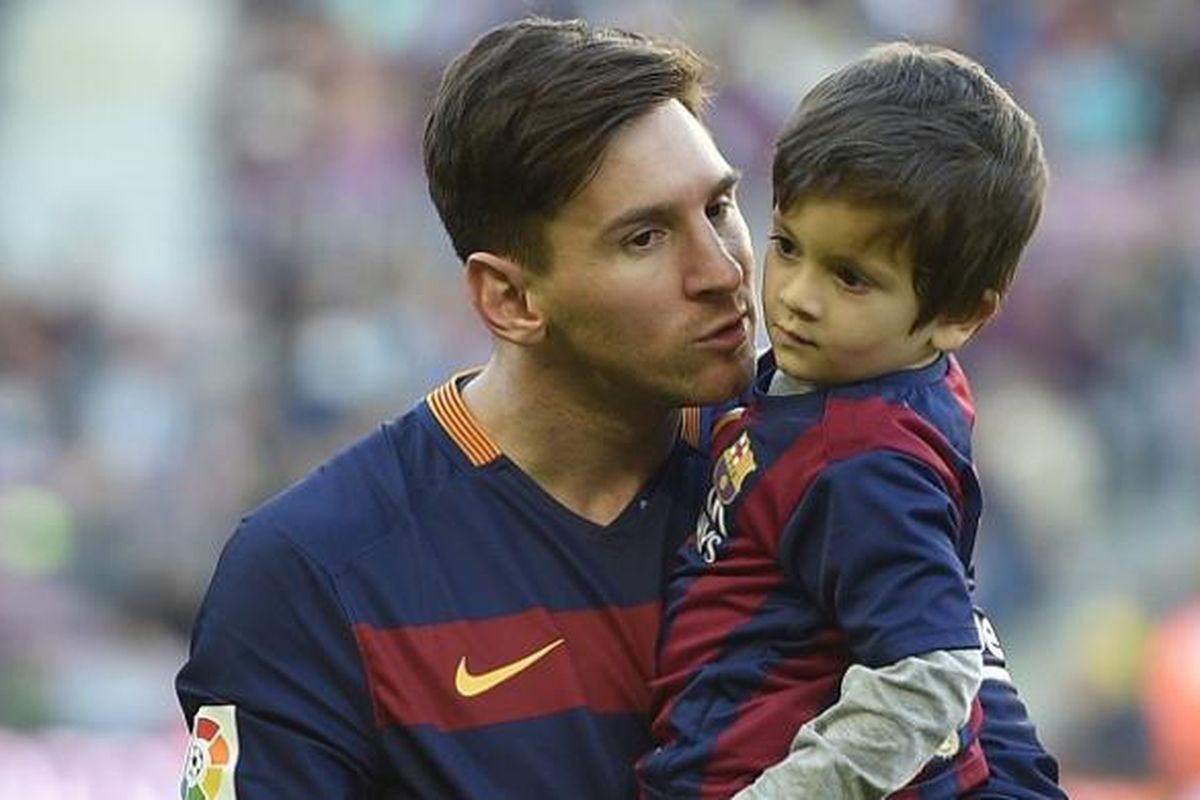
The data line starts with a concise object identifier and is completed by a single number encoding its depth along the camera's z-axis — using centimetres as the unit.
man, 589
